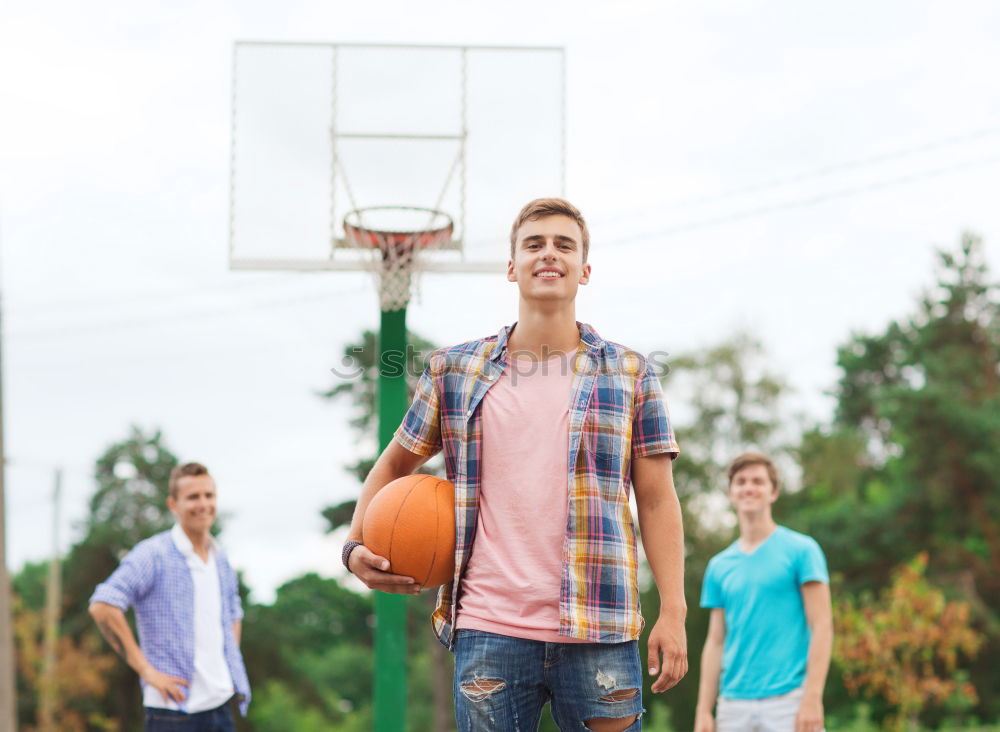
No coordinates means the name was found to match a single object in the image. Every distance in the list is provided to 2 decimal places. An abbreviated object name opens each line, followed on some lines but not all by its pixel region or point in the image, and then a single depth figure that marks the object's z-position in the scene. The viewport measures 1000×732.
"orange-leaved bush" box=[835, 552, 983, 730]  16.20
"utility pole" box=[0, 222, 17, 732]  9.62
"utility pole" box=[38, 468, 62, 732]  26.67
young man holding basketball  2.78
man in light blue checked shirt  5.11
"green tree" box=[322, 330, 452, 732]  25.02
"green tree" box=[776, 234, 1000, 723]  21.59
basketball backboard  8.30
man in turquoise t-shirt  5.16
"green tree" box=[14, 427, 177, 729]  29.45
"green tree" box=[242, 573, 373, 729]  31.83
